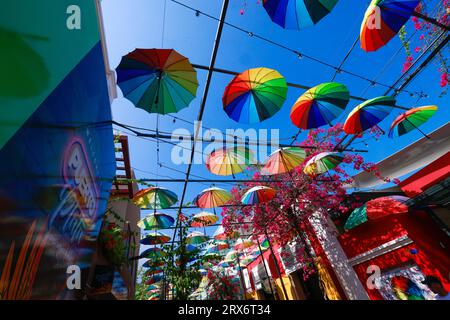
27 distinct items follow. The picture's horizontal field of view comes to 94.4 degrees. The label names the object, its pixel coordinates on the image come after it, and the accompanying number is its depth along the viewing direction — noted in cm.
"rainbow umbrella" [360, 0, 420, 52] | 387
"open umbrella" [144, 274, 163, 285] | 1773
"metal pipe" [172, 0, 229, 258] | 331
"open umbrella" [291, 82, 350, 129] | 543
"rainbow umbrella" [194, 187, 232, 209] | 909
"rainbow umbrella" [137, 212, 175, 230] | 959
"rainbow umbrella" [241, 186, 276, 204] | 790
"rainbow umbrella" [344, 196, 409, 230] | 718
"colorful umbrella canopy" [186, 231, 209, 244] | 1255
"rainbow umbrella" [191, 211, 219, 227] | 1092
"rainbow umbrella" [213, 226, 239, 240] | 1277
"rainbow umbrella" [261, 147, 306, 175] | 787
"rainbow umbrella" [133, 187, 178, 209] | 826
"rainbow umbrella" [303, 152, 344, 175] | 720
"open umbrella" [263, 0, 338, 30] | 385
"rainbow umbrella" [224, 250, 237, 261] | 1767
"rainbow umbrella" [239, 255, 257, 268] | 1823
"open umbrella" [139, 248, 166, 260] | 957
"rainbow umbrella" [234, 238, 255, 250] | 1569
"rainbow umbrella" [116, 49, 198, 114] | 405
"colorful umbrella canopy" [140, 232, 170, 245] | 1062
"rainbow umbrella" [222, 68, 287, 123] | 478
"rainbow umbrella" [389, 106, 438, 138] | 714
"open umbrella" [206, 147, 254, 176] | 734
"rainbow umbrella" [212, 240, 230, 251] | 1572
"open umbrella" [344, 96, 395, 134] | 559
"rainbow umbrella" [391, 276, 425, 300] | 668
